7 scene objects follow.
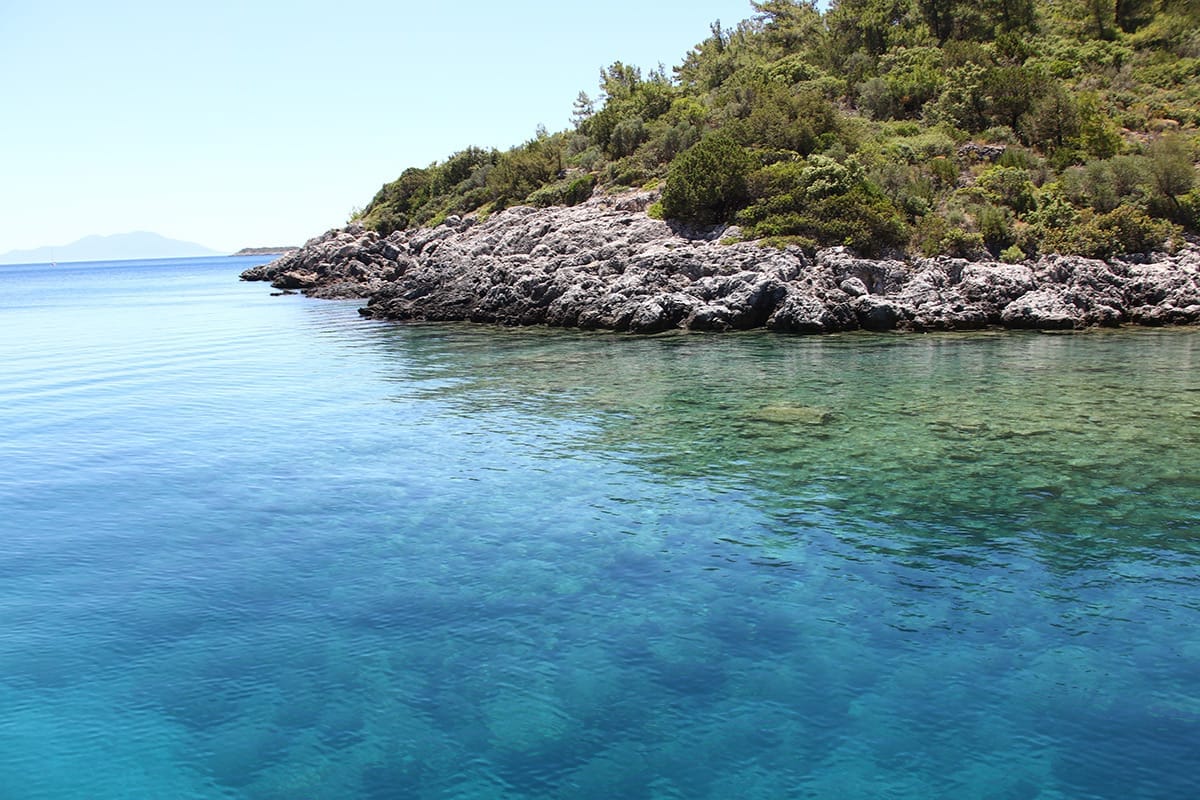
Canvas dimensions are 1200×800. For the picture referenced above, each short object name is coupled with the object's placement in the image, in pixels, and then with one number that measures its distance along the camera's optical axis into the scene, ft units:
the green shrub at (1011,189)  139.54
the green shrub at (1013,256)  127.24
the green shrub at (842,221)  133.90
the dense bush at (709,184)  149.59
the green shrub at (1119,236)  125.49
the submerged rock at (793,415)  66.28
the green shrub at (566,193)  192.95
